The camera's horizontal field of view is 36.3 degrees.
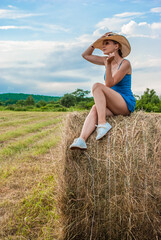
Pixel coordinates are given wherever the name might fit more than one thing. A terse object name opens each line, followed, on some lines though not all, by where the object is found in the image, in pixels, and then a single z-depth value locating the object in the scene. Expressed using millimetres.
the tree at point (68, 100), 27781
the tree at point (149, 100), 15316
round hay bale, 2584
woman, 2865
